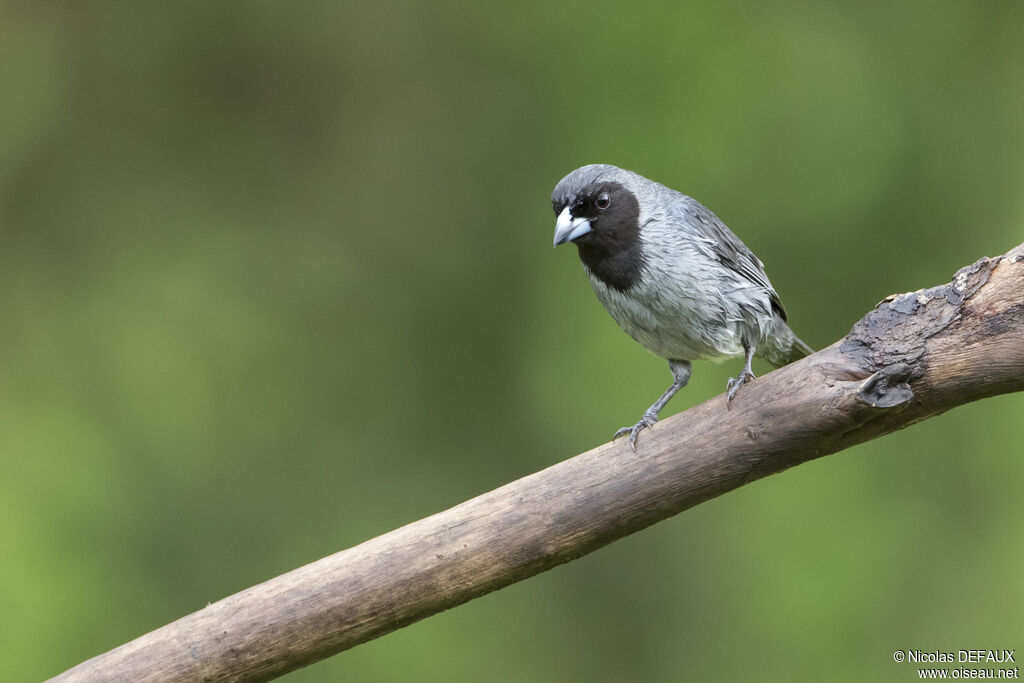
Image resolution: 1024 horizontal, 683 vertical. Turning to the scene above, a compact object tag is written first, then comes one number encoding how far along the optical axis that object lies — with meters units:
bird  6.95
